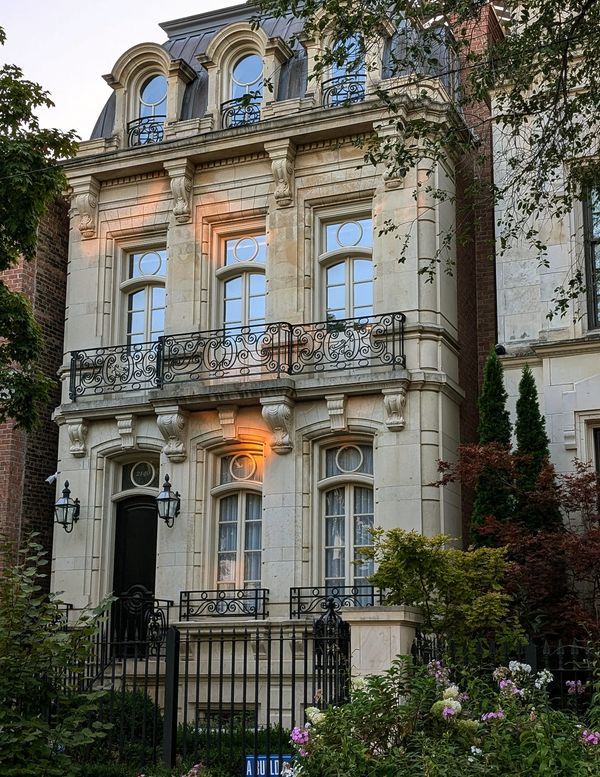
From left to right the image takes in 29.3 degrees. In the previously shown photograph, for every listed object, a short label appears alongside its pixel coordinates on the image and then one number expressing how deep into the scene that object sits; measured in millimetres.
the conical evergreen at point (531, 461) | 16547
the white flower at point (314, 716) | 8686
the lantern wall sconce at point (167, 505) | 19594
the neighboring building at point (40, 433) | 21312
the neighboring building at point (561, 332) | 17594
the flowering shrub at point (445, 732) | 7762
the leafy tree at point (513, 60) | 12508
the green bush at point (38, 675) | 10070
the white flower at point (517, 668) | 9220
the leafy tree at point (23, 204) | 14797
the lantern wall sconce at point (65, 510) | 20438
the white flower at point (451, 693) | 8578
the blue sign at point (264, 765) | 10820
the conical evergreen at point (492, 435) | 16875
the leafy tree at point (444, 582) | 13734
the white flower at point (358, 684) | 9391
